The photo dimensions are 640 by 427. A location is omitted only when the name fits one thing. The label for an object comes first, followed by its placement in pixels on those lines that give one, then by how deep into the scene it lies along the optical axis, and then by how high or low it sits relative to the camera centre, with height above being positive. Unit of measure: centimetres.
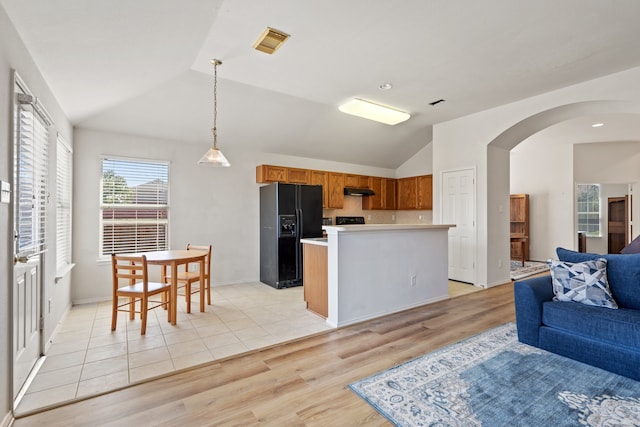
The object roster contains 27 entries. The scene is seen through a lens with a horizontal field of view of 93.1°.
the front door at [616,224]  787 -27
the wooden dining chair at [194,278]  375 -81
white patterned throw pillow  255 -60
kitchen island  328 -66
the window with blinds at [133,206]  441 +13
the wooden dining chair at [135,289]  309 -80
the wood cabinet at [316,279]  353 -79
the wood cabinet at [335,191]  645 +50
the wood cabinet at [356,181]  671 +76
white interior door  510 -8
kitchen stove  674 -13
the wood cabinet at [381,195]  720 +47
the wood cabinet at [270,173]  548 +75
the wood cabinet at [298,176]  580 +75
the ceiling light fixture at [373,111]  447 +158
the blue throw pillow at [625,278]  250 -55
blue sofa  221 -86
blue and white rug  178 -119
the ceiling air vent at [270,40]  277 +166
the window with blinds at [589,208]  838 +16
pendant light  334 +62
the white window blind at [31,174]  204 +31
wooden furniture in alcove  798 -13
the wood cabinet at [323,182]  622 +68
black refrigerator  512 -22
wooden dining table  334 -53
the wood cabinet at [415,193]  684 +50
